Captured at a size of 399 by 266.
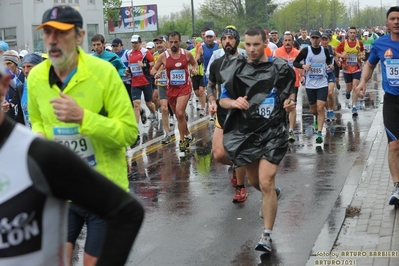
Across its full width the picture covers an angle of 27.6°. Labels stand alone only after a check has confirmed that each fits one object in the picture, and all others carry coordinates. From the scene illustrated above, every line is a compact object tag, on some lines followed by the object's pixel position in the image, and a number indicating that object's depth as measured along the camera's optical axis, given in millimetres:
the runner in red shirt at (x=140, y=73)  16734
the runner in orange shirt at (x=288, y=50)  15047
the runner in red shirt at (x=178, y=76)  13328
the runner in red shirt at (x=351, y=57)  18344
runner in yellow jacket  3943
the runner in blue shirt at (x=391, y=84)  8078
